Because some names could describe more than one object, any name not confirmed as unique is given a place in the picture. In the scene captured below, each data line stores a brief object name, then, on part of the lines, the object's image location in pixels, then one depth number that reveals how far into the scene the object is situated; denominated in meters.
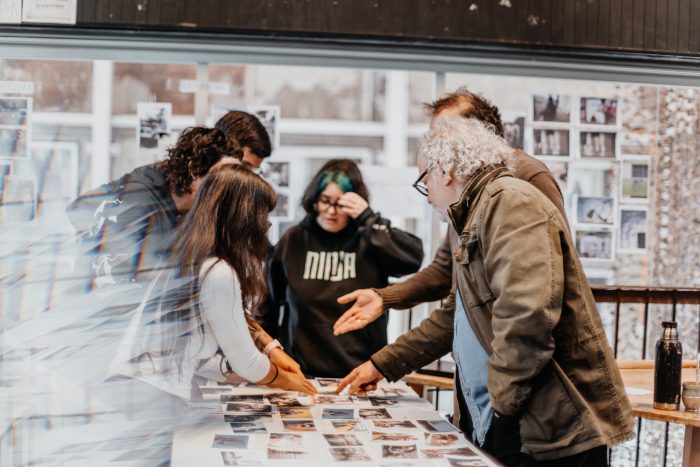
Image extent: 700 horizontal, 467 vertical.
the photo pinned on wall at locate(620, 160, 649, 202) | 4.17
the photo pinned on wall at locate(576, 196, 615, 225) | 4.14
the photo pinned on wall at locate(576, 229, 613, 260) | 4.15
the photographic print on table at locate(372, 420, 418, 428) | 2.02
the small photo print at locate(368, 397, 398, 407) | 2.28
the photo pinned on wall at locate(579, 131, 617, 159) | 4.12
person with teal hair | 3.01
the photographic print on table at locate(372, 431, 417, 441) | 1.89
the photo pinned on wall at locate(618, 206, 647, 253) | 4.16
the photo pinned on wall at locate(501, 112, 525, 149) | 4.08
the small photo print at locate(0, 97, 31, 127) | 3.85
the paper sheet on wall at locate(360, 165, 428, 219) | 4.07
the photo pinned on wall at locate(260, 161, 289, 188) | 4.05
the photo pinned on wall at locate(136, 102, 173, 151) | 3.91
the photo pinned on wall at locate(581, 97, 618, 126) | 4.12
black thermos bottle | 2.38
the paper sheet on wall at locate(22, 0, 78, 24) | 3.60
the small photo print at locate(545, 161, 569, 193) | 4.12
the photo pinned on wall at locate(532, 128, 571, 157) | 4.10
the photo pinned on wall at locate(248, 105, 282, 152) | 4.00
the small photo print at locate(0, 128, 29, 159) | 3.86
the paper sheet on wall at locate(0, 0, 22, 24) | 3.64
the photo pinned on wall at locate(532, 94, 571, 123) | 4.09
